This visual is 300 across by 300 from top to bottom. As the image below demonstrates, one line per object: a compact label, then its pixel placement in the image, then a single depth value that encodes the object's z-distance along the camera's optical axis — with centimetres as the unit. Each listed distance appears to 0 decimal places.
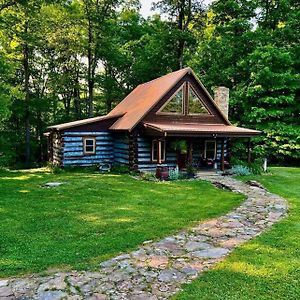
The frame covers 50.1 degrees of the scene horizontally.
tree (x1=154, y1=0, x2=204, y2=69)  2788
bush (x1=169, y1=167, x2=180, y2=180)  1519
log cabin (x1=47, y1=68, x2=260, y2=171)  1720
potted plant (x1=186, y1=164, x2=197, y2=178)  1571
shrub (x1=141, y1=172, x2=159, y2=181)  1502
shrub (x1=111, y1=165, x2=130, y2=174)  1733
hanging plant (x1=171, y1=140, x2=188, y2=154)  1769
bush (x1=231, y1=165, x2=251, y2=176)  1666
